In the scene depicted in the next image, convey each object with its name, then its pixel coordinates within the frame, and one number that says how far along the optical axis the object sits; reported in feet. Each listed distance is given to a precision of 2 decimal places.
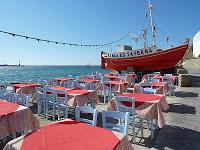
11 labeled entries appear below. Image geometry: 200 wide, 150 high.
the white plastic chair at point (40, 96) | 25.66
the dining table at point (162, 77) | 39.69
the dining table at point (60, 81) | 41.51
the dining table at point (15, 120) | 14.67
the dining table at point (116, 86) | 33.78
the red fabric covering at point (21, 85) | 32.67
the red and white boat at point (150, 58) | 67.41
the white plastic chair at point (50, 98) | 24.95
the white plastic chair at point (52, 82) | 43.16
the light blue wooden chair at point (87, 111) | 13.98
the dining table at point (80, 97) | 23.72
